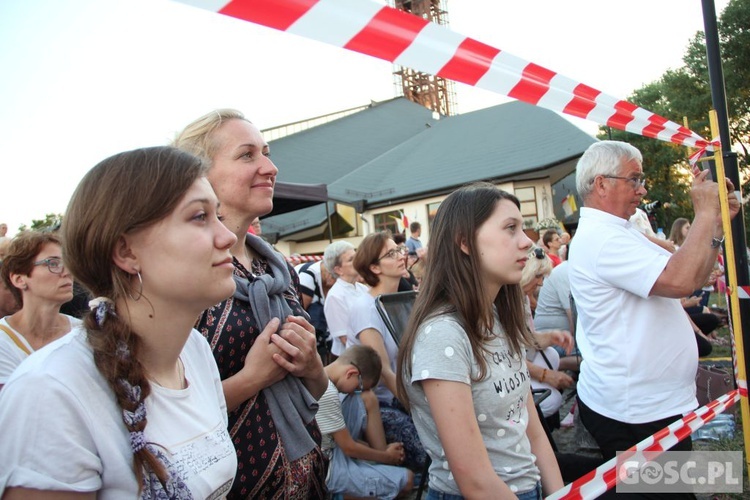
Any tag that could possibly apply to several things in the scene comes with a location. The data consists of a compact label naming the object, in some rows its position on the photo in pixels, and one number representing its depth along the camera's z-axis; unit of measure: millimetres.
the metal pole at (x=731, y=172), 3146
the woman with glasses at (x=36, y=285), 2916
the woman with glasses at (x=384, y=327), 4109
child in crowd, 3450
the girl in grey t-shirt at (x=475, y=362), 1708
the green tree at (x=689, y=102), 18625
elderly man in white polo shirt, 2408
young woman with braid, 980
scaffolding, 38844
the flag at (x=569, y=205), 18847
